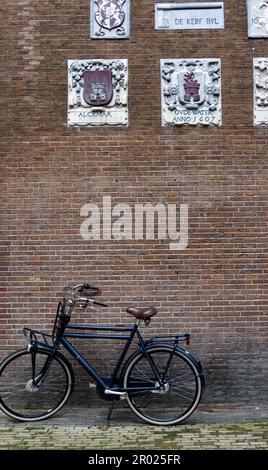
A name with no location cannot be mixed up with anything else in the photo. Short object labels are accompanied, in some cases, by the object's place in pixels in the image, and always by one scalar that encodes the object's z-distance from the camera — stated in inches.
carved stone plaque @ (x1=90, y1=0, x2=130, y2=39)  249.8
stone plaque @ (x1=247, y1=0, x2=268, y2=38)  250.4
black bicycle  221.6
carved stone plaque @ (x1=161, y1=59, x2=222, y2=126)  248.4
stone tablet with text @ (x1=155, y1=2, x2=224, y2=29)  250.5
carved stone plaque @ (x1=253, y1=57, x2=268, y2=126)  248.7
